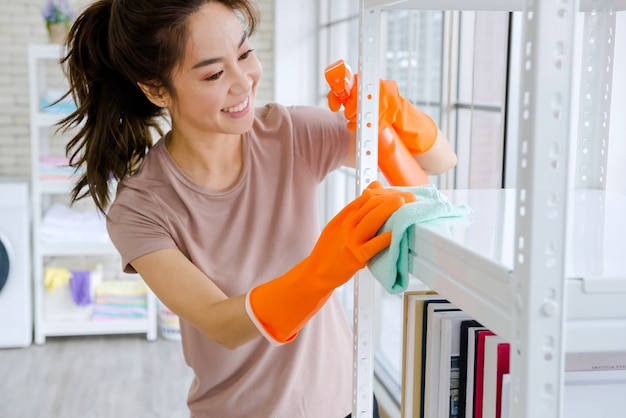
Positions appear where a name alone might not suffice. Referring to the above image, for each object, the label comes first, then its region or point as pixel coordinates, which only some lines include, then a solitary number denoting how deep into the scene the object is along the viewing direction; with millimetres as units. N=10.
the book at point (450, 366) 906
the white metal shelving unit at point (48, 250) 4266
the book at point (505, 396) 771
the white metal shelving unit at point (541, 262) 532
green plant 4359
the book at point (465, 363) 887
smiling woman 1442
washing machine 4258
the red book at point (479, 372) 860
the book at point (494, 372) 806
